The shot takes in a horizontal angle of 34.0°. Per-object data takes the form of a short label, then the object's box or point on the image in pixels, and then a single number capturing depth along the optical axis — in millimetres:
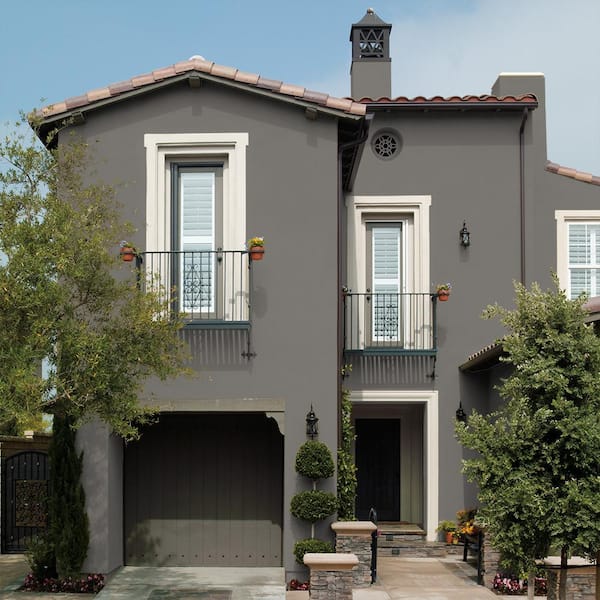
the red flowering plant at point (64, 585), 13109
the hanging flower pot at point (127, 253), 13445
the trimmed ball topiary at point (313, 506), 13250
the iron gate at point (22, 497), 16391
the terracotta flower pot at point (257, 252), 13422
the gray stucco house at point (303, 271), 13734
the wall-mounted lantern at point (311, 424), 13625
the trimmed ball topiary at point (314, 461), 13289
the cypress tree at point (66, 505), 13180
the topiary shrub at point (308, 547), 13219
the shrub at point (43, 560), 13336
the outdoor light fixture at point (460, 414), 17141
